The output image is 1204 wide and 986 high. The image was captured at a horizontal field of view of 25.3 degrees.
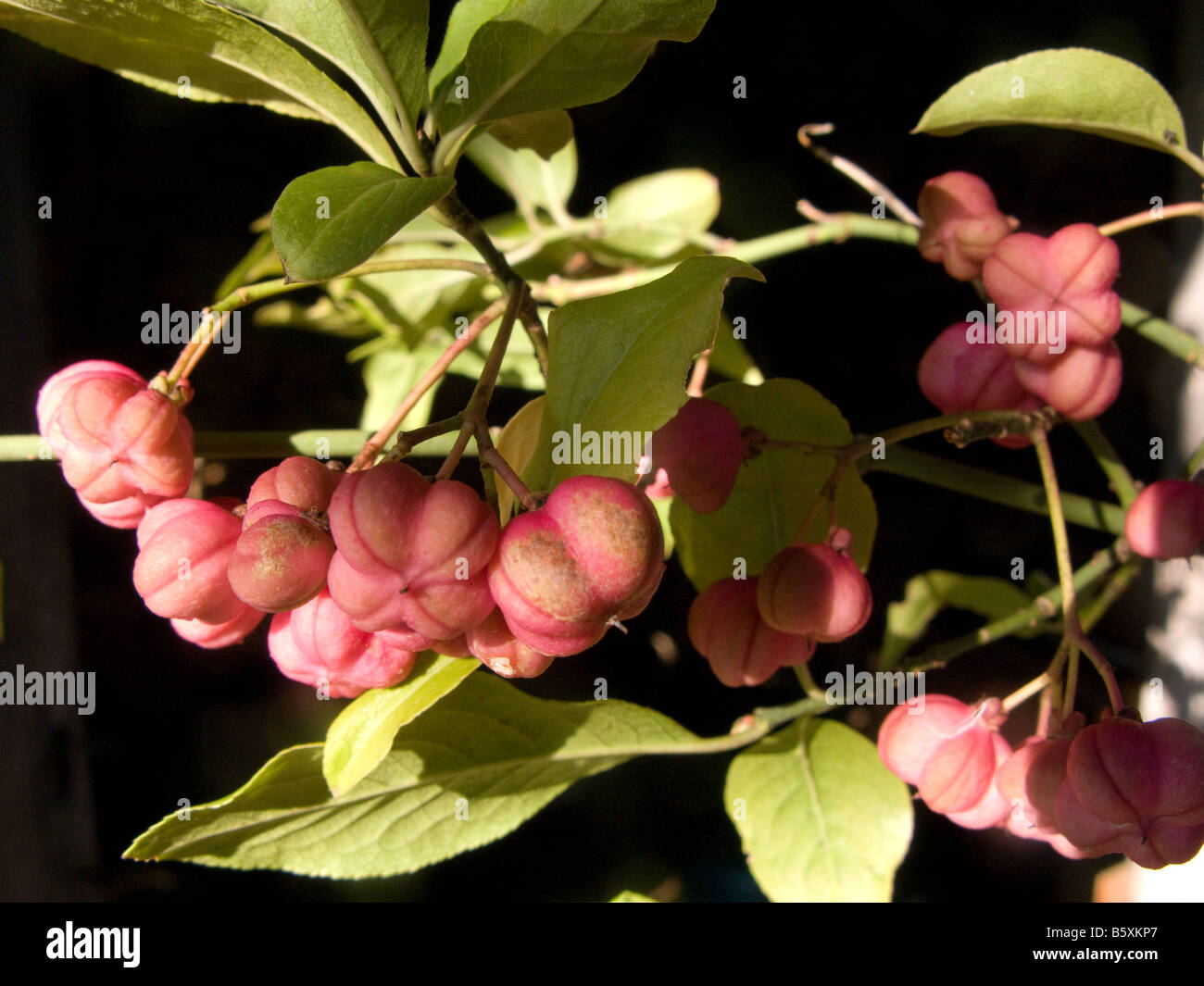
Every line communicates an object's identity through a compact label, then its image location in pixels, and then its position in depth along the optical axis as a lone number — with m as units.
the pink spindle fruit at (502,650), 0.24
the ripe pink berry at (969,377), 0.26
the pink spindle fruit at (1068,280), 0.26
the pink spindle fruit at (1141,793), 0.24
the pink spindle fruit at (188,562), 0.24
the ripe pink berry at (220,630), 0.25
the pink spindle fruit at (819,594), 0.25
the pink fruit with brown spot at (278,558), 0.23
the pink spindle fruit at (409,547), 0.23
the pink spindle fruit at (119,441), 0.24
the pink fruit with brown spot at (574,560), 0.23
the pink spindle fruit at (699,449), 0.25
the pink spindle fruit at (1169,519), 0.26
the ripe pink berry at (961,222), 0.26
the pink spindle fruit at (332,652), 0.24
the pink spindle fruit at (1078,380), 0.26
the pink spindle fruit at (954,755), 0.26
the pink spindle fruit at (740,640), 0.26
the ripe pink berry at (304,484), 0.24
